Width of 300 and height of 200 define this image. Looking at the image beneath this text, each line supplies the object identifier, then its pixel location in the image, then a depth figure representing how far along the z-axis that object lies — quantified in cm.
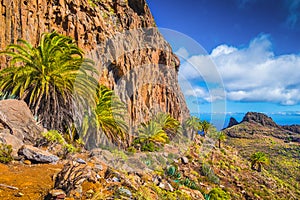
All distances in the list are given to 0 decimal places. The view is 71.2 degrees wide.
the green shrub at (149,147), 2306
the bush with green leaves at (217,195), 1551
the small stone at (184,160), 2277
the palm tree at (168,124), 3191
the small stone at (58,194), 374
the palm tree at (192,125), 4478
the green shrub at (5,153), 499
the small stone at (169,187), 777
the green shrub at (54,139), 736
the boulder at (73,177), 411
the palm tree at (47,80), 957
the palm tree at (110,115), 1495
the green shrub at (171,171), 1526
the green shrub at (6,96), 908
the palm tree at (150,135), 2468
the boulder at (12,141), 551
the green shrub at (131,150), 2066
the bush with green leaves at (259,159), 4438
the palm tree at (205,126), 5042
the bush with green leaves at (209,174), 2208
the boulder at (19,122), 657
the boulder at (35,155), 544
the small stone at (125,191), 442
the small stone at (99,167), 574
